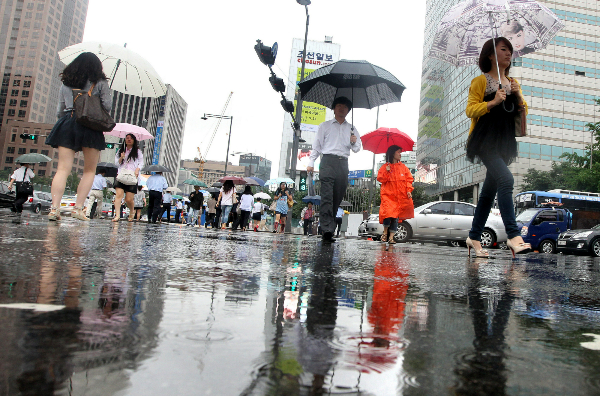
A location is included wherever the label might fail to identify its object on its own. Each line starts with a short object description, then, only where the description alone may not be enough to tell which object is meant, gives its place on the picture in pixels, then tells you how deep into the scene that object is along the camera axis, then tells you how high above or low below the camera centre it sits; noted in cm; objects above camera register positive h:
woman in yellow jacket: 390 +115
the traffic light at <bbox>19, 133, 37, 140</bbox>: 3278 +572
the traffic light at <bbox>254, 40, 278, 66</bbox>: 1329 +534
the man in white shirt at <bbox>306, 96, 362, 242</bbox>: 570 +104
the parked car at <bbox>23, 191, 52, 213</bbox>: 2620 +83
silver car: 1542 +94
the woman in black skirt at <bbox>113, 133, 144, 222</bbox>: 880 +126
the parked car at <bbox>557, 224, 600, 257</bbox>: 1404 +73
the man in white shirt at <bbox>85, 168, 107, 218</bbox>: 1342 +92
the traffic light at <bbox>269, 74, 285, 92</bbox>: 1556 +531
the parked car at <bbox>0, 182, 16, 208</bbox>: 2100 +74
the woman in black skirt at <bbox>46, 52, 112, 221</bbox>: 493 +100
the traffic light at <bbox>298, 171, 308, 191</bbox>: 2123 +279
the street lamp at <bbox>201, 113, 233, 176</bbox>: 3689 +949
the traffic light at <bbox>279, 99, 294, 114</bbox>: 1767 +519
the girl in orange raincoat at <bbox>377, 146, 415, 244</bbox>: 759 +93
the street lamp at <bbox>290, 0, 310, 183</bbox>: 2039 +466
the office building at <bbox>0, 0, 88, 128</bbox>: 13200 +4608
